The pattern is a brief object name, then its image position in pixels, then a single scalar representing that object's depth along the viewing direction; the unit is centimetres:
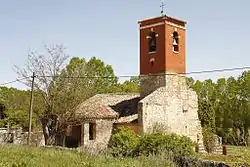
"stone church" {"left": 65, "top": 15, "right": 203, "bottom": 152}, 3194
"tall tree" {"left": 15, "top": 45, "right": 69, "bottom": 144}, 3077
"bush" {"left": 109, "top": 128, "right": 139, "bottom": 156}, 2659
